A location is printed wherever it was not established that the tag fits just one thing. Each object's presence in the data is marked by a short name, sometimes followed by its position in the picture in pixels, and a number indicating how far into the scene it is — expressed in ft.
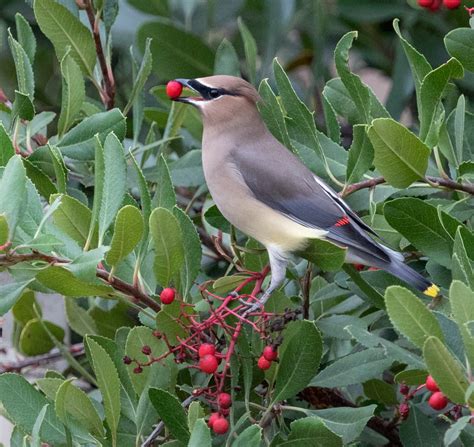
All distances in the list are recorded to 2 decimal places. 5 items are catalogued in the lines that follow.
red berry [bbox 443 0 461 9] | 18.70
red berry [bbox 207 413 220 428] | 14.74
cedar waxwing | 16.73
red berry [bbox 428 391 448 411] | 13.33
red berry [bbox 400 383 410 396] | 16.26
